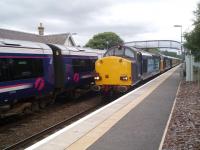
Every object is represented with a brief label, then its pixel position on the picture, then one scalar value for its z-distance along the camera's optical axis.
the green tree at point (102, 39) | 44.58
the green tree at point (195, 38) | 12.92
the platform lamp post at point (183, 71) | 17.73
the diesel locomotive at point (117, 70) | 9.75
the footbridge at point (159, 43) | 35.38
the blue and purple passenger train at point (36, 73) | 6.83
